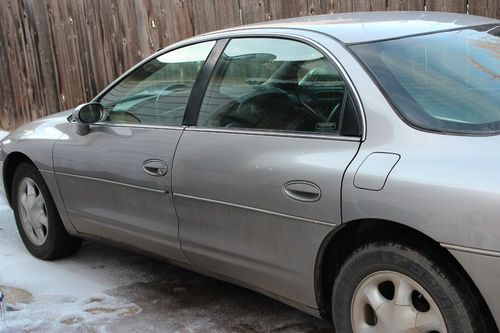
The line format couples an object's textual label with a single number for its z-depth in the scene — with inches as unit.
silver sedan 96.3
